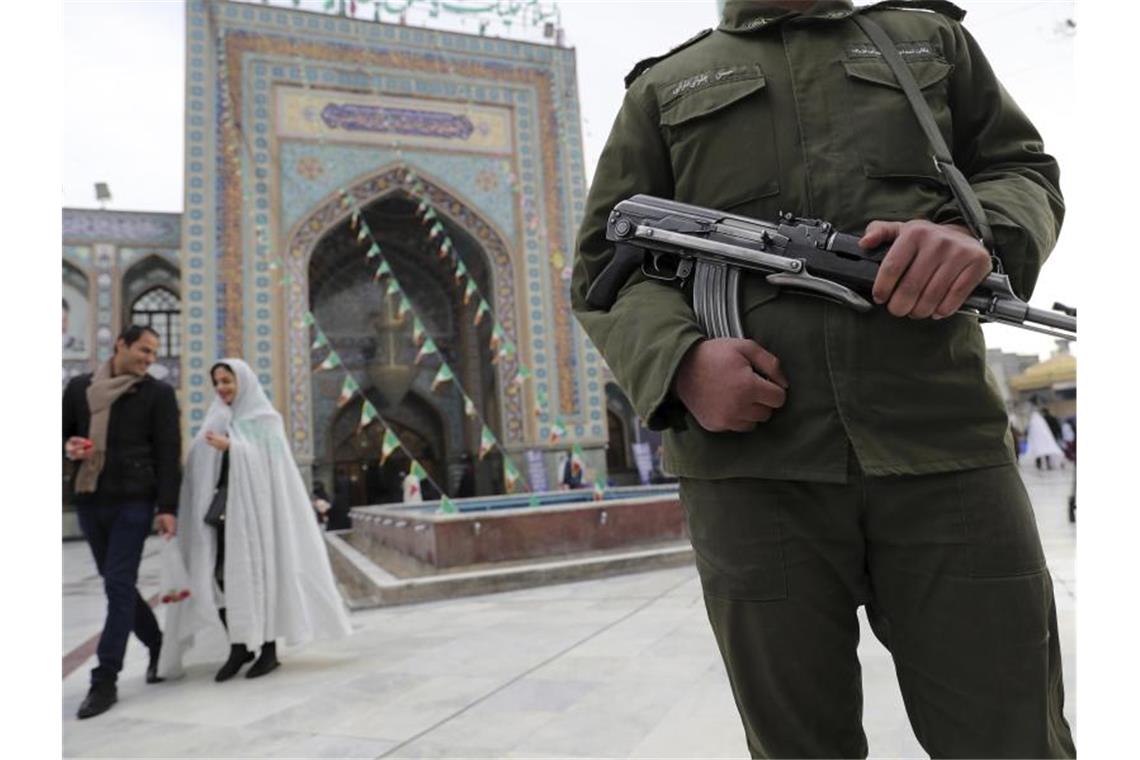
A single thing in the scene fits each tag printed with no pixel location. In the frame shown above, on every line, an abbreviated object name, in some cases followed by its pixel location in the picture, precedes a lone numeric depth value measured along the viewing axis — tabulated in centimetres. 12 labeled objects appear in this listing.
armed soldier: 63
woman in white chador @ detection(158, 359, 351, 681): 238
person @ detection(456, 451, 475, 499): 1117
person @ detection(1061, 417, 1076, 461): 808
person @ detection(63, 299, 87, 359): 997
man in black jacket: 220
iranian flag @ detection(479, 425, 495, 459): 639
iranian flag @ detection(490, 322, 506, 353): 920
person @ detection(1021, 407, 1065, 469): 934
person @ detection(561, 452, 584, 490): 934
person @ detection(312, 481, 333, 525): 905
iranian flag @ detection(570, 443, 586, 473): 906
